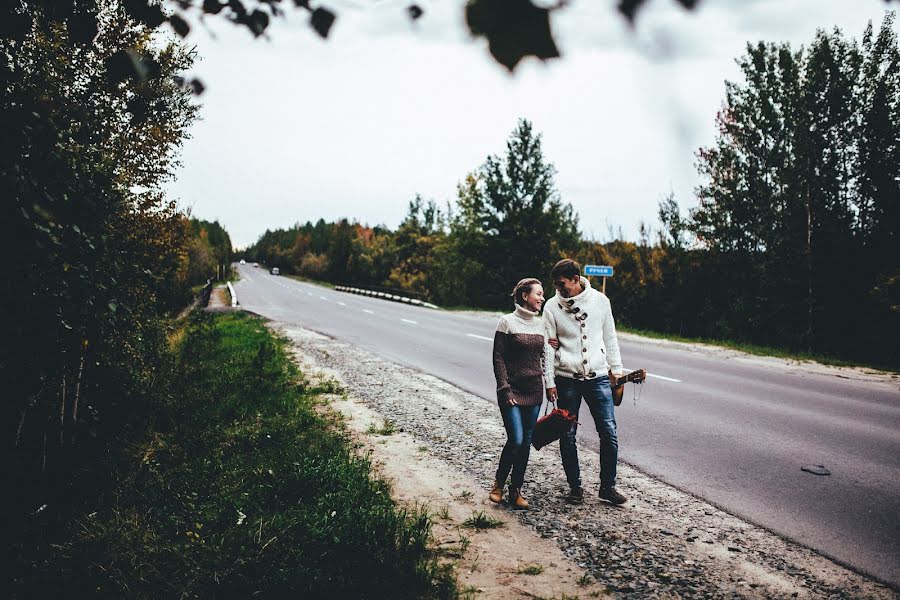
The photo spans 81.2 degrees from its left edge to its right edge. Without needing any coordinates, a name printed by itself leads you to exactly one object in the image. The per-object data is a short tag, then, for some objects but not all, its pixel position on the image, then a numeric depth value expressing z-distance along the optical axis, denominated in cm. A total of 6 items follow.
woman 399
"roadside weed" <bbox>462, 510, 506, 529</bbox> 368
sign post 1610
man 412
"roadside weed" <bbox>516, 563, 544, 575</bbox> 309
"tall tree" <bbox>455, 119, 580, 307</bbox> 3297
